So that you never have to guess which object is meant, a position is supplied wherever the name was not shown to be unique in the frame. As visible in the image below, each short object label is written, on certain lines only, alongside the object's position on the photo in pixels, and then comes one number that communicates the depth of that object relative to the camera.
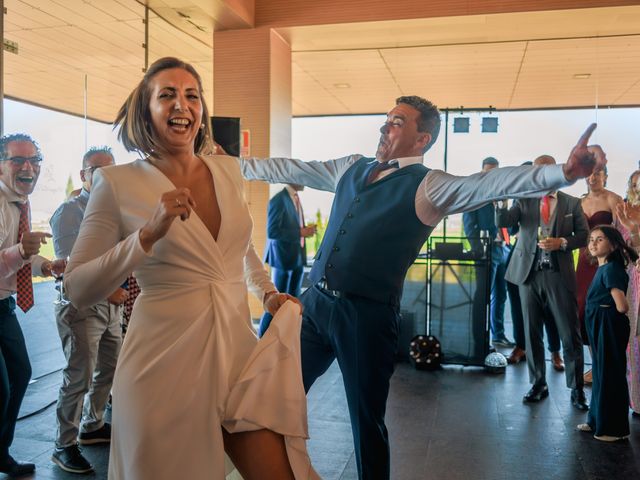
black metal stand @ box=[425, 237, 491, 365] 5.62
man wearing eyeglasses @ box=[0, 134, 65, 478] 3.10
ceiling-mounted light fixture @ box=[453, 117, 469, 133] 6.02
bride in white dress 1.56
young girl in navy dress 3.77
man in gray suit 4.56
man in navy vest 2.41
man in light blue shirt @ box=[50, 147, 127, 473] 3.38
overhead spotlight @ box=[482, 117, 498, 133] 6.59
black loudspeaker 4.13
